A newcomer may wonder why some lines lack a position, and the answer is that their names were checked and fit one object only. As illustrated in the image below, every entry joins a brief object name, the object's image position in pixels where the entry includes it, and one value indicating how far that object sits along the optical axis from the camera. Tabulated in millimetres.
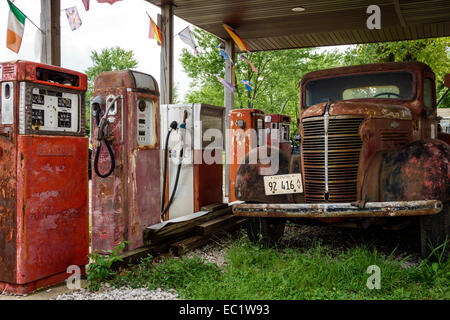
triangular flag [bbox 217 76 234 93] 8828
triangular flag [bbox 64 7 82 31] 5685
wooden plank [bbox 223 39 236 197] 9158
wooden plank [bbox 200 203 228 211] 5747
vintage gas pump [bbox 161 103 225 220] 5719
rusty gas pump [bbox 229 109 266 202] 7219
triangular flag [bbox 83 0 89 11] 5258
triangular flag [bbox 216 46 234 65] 8616
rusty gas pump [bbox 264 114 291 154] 7590
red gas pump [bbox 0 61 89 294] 3340
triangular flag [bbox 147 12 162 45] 6728
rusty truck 3659
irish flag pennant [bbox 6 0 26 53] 4461
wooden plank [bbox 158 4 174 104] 6785
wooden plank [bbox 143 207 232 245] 4367
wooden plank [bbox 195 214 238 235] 5098
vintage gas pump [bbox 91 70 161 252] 4133
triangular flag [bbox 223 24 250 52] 8398
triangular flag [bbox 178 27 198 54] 7566
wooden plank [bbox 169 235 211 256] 4602
